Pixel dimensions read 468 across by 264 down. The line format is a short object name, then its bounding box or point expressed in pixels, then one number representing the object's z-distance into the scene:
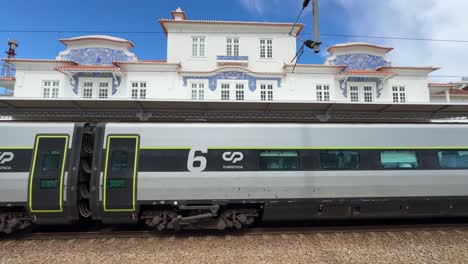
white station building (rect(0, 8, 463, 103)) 20.36
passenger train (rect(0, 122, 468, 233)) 6.61
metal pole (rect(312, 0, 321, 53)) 6.27
